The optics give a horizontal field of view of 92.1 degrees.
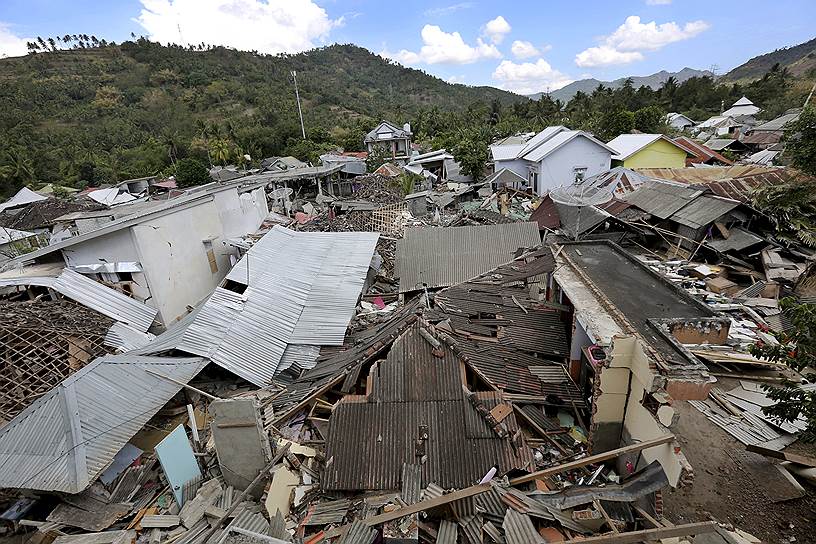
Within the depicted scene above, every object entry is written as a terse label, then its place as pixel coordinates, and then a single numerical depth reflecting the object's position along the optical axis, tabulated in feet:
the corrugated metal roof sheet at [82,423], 21.66
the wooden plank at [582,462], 18.87
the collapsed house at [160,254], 41.27
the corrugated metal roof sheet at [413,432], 21.02
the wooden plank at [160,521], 21.06
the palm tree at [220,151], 168.35
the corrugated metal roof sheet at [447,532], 17.99
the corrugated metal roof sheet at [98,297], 37.42
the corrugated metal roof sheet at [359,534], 17.61
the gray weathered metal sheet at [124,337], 35.35
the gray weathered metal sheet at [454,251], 48.16
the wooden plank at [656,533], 15.69
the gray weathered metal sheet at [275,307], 32.60
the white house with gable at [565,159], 96.99
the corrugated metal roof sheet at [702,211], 51.11
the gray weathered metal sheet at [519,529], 17.08
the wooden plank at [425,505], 18.03
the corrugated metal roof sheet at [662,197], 58.40
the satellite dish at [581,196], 63.67
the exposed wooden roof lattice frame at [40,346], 29.40
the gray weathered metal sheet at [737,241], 47.65
